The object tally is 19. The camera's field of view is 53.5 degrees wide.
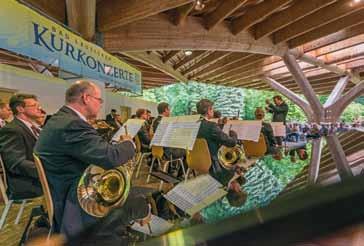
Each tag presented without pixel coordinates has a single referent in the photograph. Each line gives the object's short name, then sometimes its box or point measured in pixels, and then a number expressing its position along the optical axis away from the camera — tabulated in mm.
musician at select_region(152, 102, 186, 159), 4441
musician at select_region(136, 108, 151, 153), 5230
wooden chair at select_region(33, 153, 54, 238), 1778
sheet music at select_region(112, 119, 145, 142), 3345
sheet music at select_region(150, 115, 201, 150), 2911
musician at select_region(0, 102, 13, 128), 4661
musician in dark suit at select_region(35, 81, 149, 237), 1765
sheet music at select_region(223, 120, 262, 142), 4145
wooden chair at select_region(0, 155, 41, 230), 2639
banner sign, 3031
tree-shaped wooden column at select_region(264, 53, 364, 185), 10711
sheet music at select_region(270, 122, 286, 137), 5258
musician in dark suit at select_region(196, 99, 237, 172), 3434
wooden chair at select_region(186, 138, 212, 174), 3230
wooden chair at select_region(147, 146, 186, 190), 4420
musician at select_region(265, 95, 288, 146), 6656
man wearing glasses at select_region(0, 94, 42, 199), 2572
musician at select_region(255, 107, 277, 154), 4591
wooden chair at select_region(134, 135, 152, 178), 5149
